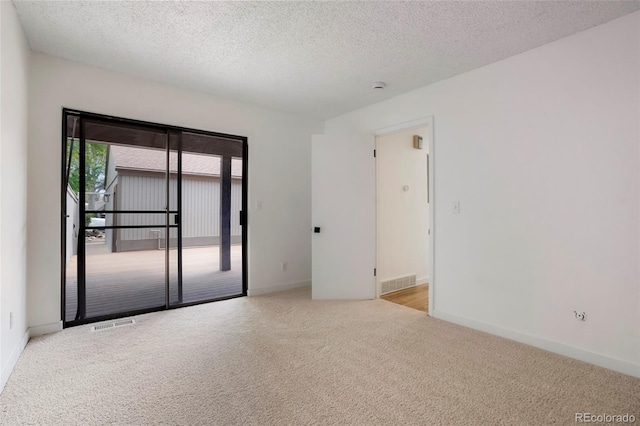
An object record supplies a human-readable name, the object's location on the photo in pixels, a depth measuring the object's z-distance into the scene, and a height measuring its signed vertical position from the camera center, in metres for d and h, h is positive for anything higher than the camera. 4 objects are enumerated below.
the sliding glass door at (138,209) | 3.10 +0.06
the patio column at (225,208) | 4.66 +0.09
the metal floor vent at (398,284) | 4.26 -1.00
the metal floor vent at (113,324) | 2.94 -1.07
